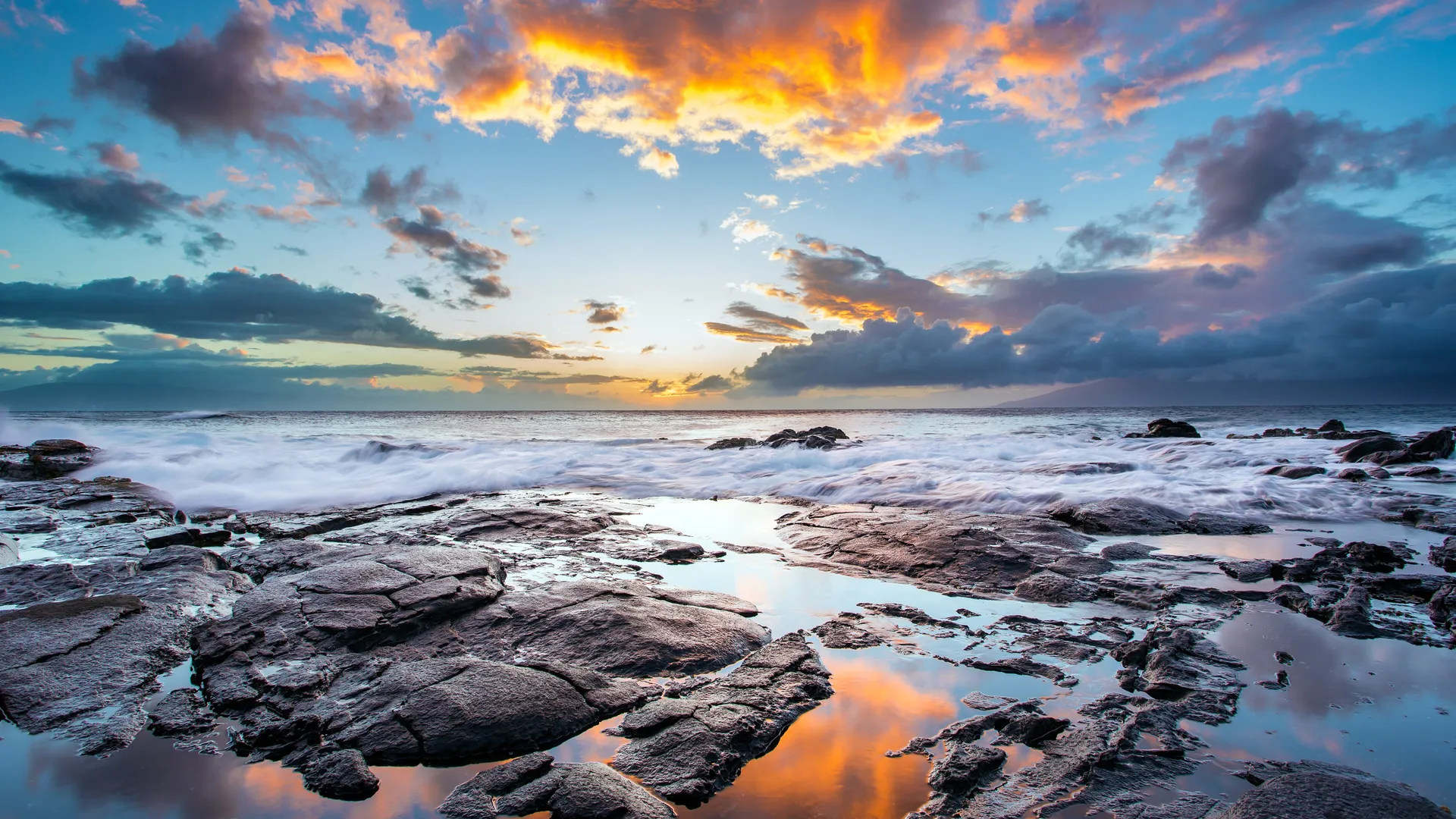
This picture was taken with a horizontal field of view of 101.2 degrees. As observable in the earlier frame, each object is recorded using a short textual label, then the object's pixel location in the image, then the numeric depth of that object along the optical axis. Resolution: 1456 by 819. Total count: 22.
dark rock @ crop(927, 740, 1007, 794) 2.72
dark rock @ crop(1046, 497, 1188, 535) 8.04
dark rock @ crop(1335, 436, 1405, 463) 15.34
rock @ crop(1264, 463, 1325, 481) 11.99
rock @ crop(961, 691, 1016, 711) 3.44
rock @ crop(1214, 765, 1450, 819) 2.40
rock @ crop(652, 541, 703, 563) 6.79
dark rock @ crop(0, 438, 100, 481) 14.22
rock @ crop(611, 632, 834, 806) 2.81
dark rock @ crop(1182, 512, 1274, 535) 7.99
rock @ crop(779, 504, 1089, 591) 6.15
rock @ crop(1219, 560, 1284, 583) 5.86
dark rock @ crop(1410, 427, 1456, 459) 13.90
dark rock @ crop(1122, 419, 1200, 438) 24.53
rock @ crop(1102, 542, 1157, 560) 6.71
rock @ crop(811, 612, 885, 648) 4.38
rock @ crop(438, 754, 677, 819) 2.53
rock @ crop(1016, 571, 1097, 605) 5.37
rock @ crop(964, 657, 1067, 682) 3.84
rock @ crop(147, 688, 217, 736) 3.22
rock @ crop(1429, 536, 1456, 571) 6.23
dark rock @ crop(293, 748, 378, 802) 2.74
